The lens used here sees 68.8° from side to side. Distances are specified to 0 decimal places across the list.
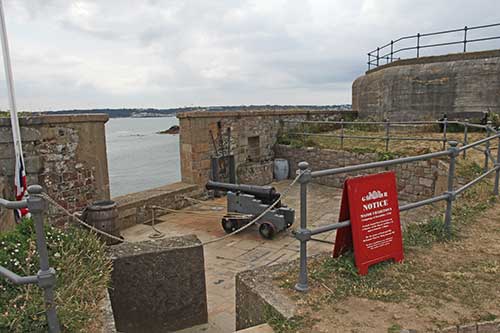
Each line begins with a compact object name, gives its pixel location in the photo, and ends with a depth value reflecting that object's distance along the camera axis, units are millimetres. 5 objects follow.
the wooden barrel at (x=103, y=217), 5715
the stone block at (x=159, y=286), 3584
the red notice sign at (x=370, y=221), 2842
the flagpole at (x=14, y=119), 5215
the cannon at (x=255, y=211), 6602
